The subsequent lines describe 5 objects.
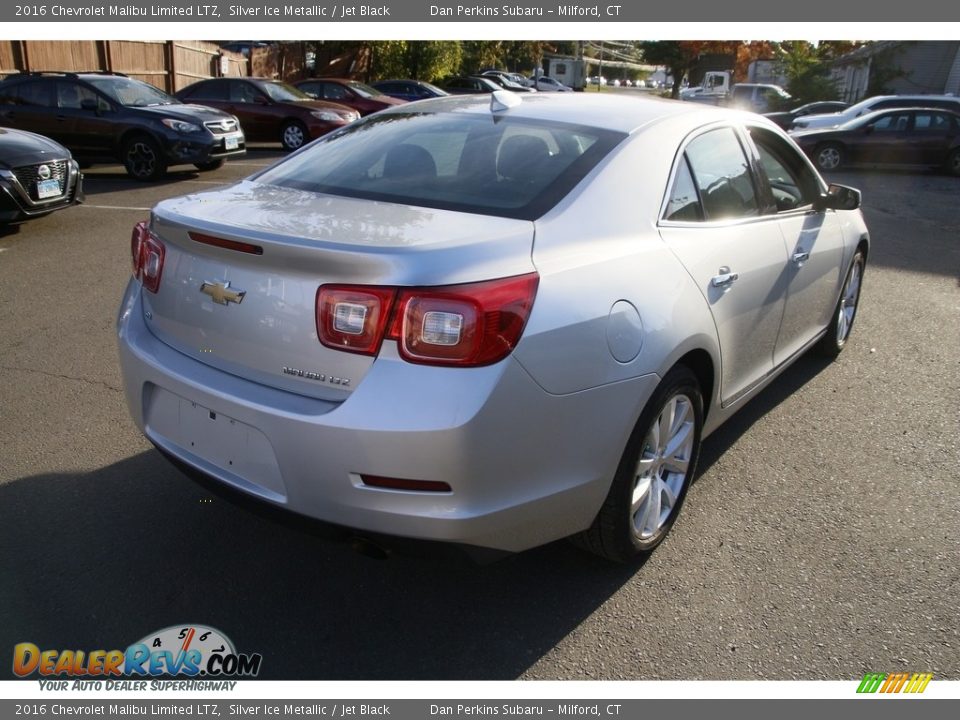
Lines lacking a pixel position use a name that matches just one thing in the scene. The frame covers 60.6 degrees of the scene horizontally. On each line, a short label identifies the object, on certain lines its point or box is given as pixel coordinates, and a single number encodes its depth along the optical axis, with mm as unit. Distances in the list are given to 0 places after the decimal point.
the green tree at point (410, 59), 33250
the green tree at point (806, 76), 33750
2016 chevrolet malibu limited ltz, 2262
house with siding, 31172
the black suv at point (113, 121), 11859
